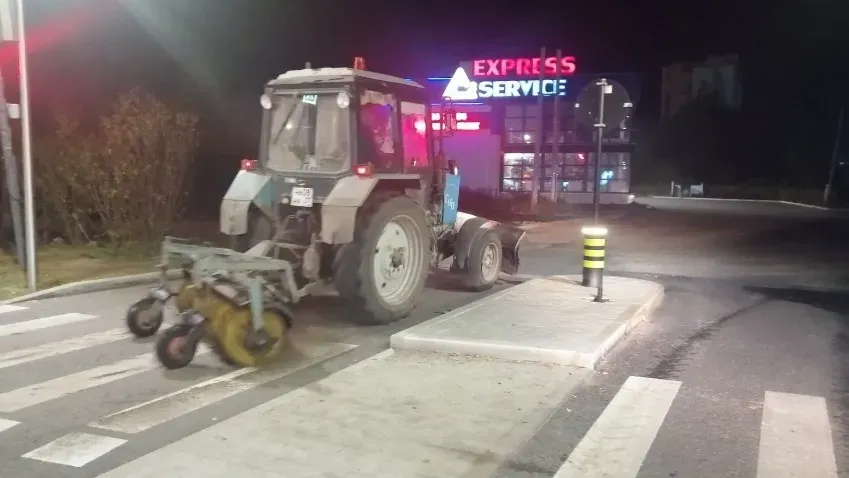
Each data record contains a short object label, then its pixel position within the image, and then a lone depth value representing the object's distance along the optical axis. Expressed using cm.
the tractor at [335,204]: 771
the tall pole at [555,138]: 3368
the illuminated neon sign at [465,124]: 3998
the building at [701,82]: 6253
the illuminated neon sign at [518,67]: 3847
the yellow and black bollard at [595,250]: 1023
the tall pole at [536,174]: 3241
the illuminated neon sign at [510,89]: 3741
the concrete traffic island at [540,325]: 738
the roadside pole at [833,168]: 4596
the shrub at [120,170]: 1393
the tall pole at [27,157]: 1035
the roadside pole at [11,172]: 1095
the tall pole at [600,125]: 1015
